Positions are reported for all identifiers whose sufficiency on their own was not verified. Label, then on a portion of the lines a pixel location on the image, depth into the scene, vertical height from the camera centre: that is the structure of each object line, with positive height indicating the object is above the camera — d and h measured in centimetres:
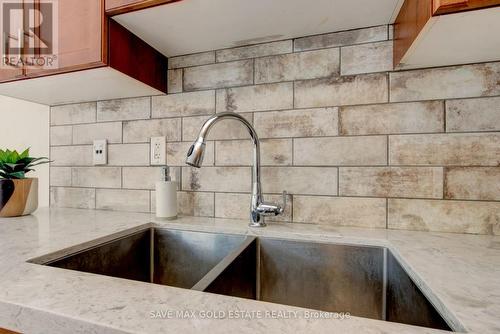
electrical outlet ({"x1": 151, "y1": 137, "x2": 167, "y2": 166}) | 113 +7
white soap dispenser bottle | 100 -12
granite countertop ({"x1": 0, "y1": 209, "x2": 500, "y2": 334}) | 35 -21
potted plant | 105 -9
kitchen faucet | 81 -2
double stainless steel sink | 69 -31
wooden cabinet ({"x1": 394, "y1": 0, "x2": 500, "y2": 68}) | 54 +33
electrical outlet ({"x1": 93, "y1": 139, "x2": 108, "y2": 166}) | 124 +7
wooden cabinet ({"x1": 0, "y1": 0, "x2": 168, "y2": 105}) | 82 +38
